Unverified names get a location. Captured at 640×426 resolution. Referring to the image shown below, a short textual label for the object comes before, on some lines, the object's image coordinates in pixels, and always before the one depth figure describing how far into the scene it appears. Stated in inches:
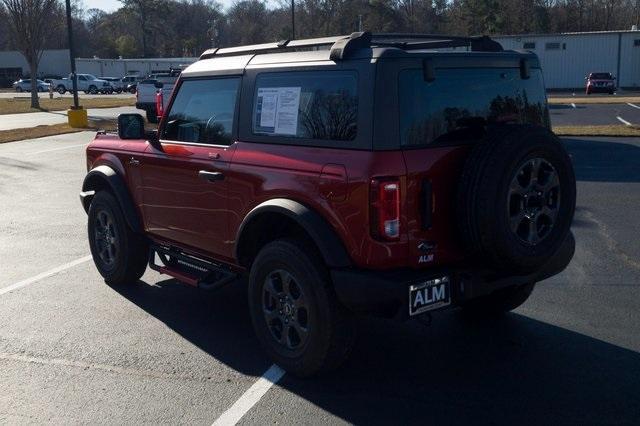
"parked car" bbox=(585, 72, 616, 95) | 1724.9
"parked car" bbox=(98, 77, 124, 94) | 2526.3
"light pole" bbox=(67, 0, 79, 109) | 996.8
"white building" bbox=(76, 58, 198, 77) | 3042.1
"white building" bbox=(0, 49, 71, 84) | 3422.7
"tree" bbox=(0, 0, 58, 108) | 1448.1
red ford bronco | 166.1
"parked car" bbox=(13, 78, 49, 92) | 2618.1
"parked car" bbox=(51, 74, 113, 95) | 2493.8
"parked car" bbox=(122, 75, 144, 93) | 2527.3
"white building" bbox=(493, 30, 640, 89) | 2012.8
